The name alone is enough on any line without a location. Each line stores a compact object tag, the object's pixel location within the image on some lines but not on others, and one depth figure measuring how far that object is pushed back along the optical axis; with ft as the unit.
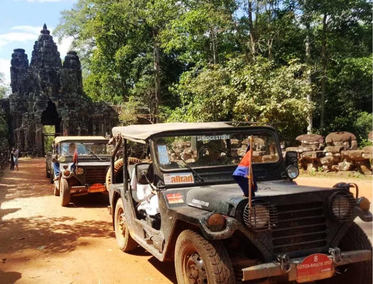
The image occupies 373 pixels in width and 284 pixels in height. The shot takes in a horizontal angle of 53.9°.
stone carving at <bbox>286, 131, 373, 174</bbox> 39.60
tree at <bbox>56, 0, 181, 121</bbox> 96.53
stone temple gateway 106.52
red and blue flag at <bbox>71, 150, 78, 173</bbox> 29.84
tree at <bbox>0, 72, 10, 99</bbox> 182.75
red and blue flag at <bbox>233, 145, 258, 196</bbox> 10.85
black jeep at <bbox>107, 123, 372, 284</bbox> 10.46
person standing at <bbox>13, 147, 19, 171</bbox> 65.15
